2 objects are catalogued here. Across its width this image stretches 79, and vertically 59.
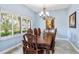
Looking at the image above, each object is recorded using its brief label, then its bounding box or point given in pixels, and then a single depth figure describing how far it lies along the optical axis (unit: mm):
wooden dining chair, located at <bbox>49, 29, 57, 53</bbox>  974
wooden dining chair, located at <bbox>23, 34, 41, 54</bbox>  975
